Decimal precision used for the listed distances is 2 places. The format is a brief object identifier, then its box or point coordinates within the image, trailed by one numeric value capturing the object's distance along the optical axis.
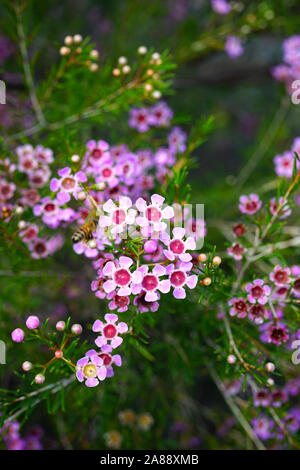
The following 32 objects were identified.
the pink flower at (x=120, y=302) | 0.41
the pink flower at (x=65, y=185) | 0.43
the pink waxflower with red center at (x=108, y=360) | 0.41
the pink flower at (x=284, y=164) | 0.52
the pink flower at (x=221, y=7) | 0.66
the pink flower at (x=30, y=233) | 0.47
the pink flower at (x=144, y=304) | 0.42
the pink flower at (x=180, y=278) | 0.40
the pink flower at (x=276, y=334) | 0.44
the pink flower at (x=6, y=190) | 0.47
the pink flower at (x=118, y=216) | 0.41
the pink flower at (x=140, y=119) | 0.56
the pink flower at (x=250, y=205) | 0.47
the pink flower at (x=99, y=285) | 0.42
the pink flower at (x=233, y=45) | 0.66
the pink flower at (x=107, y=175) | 0.45
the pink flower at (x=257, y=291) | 0.43
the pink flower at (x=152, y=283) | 0.40
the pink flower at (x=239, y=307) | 0.44
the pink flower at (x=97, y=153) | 0.45
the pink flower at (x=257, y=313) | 0.44
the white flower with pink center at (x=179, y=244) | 0.41
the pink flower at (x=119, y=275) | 0.40
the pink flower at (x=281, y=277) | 0.44
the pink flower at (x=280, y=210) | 0.44
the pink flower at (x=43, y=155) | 0.49
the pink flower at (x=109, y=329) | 0.41
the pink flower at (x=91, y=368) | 0.40
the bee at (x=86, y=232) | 0.42
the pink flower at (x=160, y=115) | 0.57
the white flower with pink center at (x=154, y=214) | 0.40
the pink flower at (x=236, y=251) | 0.45
